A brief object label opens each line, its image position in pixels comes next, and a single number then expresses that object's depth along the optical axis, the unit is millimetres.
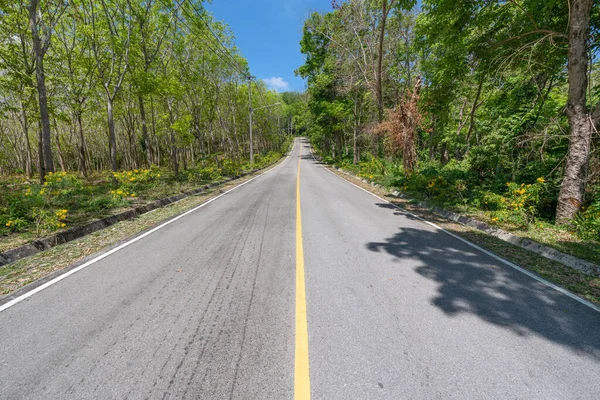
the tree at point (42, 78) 8250
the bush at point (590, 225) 5065
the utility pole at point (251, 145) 24795
